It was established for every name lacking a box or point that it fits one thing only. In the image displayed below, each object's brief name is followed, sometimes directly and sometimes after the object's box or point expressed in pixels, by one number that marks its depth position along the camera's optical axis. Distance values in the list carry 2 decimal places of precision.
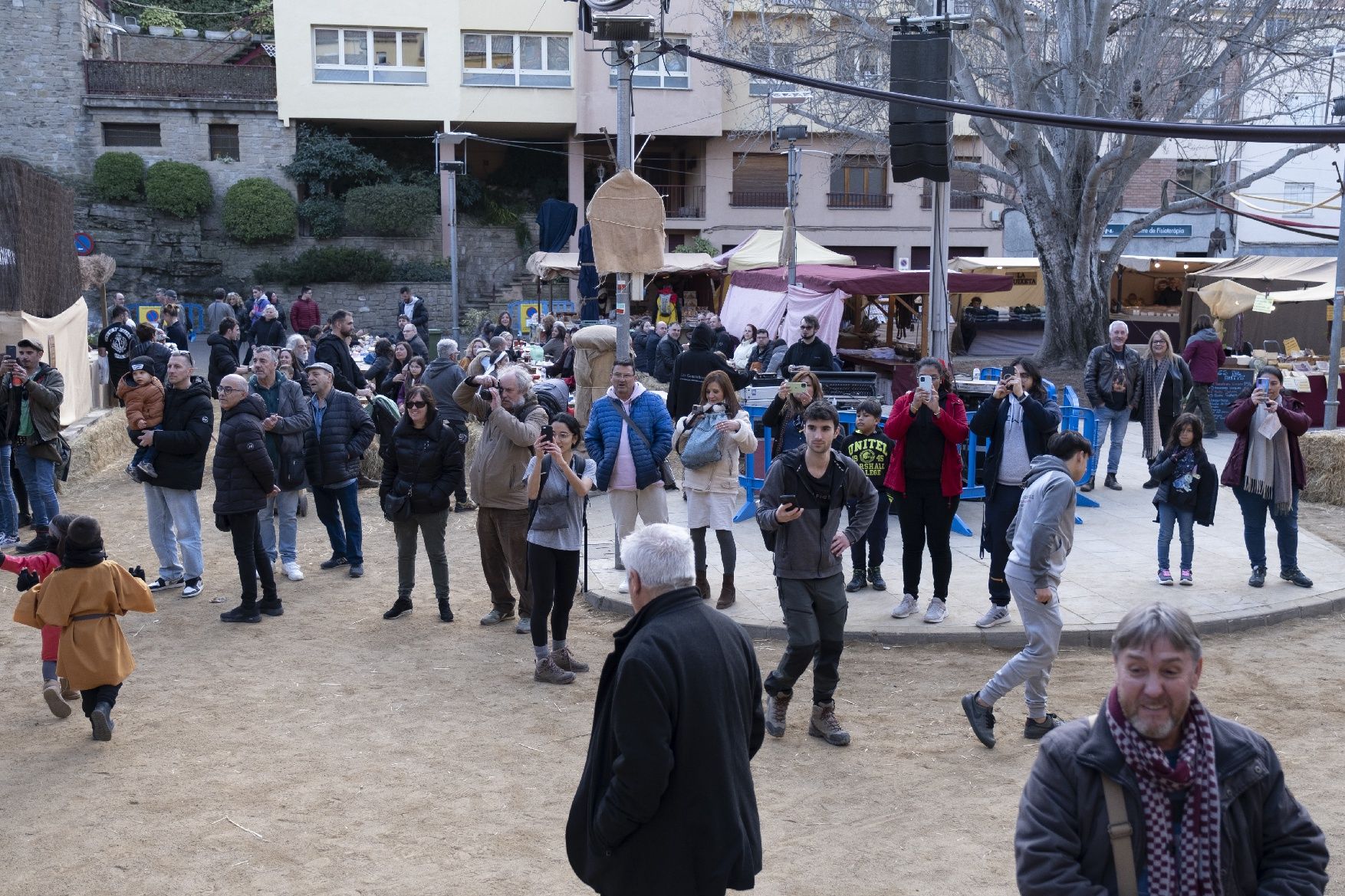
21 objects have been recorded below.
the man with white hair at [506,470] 8.43
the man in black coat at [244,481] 8.91
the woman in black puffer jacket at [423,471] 8.95
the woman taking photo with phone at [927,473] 8.30
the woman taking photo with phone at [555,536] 7.47
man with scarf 2.71
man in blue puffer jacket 8.77
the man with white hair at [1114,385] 13.02
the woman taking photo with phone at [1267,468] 9.48
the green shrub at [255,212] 36.78
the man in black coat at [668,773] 3.42
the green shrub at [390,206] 37.22
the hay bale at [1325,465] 13.39
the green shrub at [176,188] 36.41
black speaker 9.81
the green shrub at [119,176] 36.19
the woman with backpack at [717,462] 8.90
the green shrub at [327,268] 36.72
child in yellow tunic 6.63
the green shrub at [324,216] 37.41
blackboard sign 17.75
